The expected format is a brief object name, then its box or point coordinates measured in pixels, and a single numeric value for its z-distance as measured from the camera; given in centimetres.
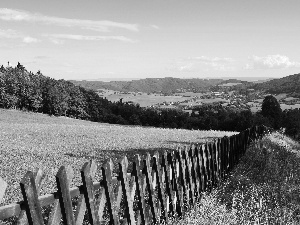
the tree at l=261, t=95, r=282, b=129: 10086
